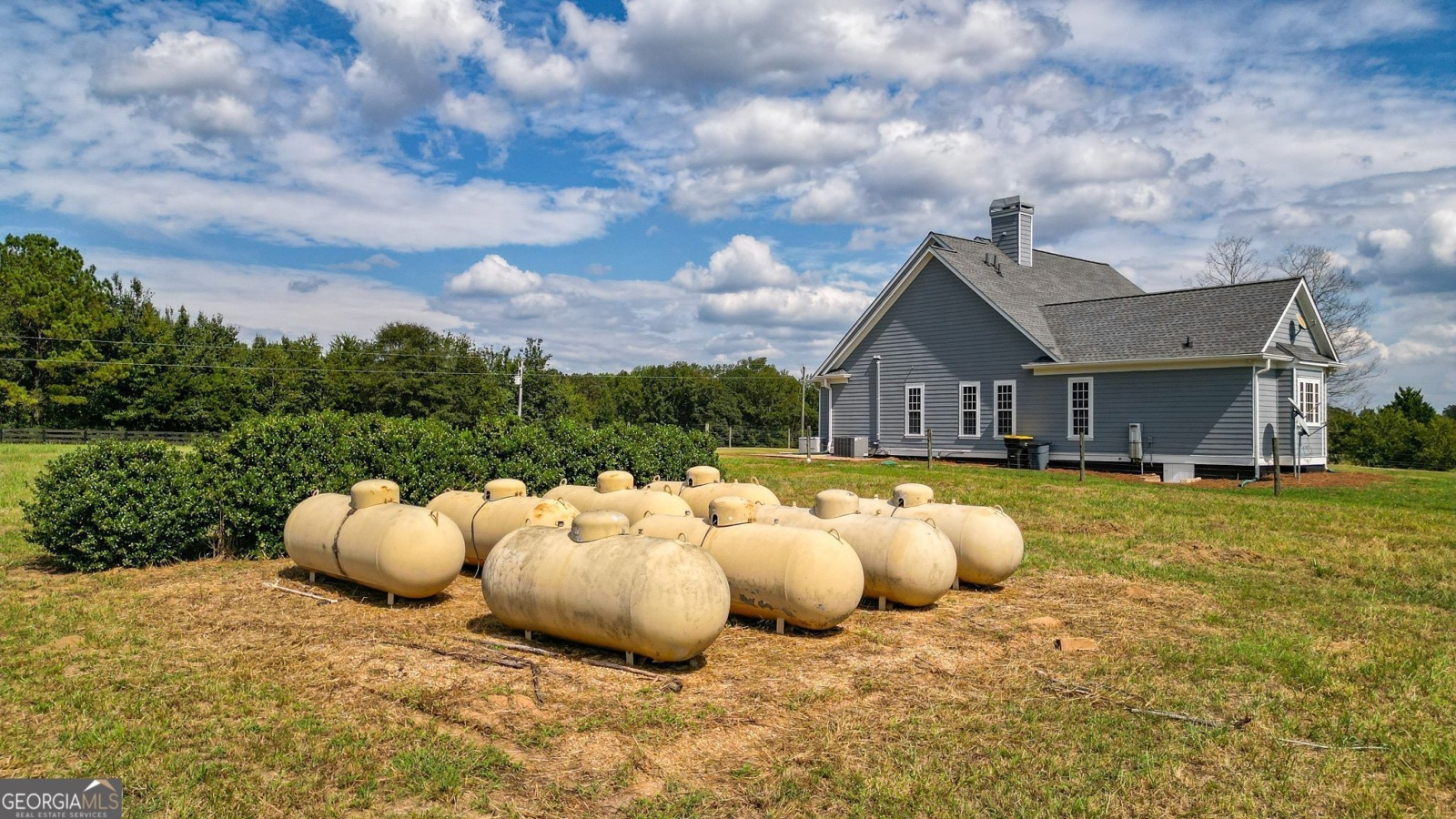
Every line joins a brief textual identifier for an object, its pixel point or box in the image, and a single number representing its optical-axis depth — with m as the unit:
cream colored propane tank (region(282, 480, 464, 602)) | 10.32
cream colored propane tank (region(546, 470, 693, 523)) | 12.01
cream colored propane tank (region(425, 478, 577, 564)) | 11.02
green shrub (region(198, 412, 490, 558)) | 13.67
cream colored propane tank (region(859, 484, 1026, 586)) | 11.53
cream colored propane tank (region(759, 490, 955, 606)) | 10.32
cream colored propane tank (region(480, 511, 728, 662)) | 7.91
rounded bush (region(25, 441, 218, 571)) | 12.44
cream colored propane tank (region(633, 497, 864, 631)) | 9.12
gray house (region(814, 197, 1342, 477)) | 26.41
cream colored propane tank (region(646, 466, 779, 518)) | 13.25
